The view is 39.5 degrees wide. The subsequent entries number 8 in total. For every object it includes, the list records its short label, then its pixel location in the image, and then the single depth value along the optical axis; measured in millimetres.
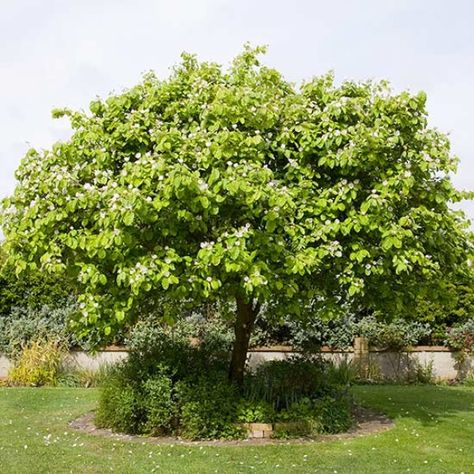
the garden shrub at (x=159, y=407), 8266
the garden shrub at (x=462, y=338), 14625
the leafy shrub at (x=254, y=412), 8320
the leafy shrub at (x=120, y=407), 8438
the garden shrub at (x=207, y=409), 8078
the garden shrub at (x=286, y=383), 8859
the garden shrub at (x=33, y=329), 14305
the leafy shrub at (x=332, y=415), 8430
